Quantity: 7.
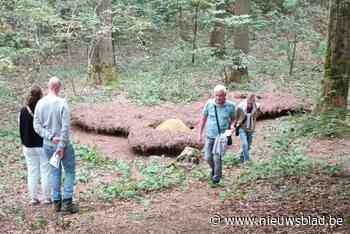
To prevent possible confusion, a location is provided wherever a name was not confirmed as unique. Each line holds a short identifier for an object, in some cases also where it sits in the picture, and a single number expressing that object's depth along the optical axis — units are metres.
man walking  7.94
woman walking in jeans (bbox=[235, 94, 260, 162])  10.17
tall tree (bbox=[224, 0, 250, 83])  19.62
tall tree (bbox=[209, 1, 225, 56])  23.87
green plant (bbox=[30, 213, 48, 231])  6.80
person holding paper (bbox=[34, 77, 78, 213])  7.03
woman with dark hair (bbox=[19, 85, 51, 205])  7.84
